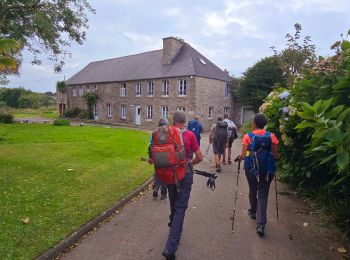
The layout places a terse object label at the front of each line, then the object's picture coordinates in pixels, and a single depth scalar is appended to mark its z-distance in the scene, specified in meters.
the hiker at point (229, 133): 12.26
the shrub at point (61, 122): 31.95
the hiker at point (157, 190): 7.48
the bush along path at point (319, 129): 2.53
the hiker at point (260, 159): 5.47
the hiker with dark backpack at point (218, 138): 10.99
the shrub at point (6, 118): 33.84
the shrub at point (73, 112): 47.62
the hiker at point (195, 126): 10.55
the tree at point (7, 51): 8.30
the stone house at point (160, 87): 32.72
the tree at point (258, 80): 31.44
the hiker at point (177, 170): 4.57
